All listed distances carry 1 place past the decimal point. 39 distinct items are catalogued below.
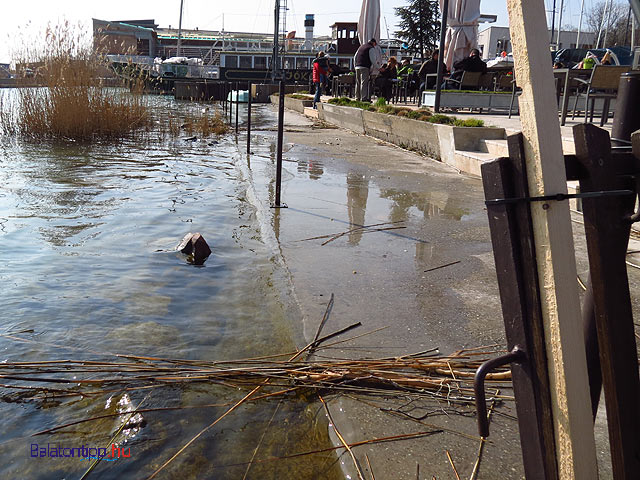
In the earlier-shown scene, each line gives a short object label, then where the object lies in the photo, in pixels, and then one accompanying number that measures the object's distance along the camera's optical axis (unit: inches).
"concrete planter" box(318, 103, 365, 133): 535.2
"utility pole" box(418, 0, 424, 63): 1861.5
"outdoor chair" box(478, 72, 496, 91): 536.1
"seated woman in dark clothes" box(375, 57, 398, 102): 686.5
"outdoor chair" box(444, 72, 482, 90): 514.0
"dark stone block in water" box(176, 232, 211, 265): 174.9
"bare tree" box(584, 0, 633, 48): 1997.2
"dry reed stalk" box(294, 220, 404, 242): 188.1
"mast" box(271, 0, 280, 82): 1442.7
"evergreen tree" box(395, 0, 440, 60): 1867.6
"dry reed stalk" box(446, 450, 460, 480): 71.3
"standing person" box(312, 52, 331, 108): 765.9
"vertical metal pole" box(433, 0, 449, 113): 408.5
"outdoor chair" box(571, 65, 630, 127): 306.7
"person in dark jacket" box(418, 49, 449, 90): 580.7
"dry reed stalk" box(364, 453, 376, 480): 72.2
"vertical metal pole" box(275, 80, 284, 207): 228.5
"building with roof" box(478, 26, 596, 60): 1971.0
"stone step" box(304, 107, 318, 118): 753.7
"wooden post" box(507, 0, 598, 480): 47.9
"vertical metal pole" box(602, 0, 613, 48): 1837.0
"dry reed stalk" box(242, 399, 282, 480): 77.4
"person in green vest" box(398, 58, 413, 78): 692.1
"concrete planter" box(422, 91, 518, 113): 485.1
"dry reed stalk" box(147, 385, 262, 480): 78.6
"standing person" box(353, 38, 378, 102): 593.9
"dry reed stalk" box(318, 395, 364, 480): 73.6
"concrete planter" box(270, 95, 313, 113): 866.8
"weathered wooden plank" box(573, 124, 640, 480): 50.9
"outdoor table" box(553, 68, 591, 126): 323.0
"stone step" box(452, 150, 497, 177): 295.3
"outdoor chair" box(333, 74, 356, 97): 800.3
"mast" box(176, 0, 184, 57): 2417.0
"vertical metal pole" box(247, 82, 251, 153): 367.9
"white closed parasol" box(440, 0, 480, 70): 531.2
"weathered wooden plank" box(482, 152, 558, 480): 50.4
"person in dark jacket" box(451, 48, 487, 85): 545.6
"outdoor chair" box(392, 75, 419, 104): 674.8
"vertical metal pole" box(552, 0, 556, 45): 1754.4
